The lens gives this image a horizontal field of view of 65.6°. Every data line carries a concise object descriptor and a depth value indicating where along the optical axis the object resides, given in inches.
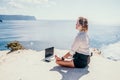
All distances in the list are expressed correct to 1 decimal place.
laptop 176.8
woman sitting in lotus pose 140.5
